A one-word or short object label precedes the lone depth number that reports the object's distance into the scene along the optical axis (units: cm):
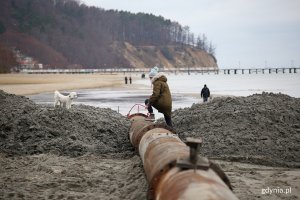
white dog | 1427
